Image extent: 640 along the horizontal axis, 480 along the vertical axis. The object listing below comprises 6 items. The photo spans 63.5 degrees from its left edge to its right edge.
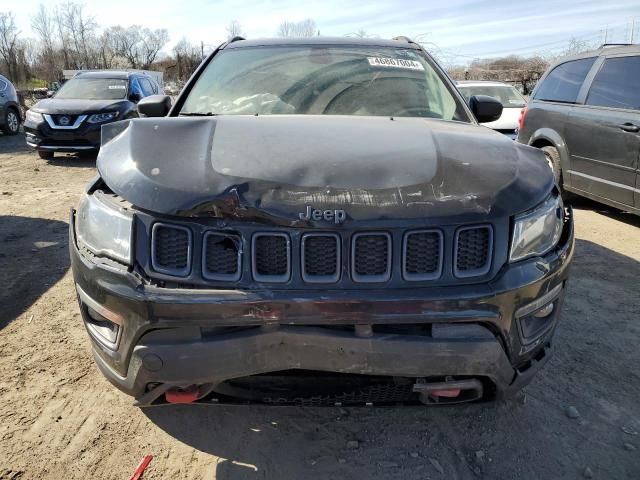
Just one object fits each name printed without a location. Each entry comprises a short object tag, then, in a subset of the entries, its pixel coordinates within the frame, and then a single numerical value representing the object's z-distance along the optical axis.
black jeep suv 1.74
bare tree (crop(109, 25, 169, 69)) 71.19
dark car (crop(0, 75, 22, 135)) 13.18
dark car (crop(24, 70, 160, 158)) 9.45
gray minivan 5.22
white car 10.02
